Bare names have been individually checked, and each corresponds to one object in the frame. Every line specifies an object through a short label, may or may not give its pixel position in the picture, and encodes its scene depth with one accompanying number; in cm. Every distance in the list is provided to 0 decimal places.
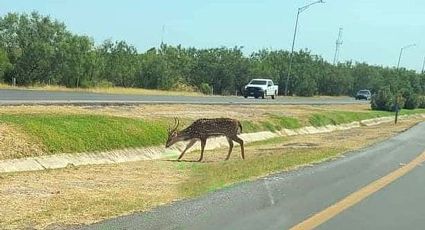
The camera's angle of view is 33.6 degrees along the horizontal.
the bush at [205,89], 8383
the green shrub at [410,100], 8056
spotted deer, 2017
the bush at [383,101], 6669
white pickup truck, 6919
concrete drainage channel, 1653
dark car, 10375
